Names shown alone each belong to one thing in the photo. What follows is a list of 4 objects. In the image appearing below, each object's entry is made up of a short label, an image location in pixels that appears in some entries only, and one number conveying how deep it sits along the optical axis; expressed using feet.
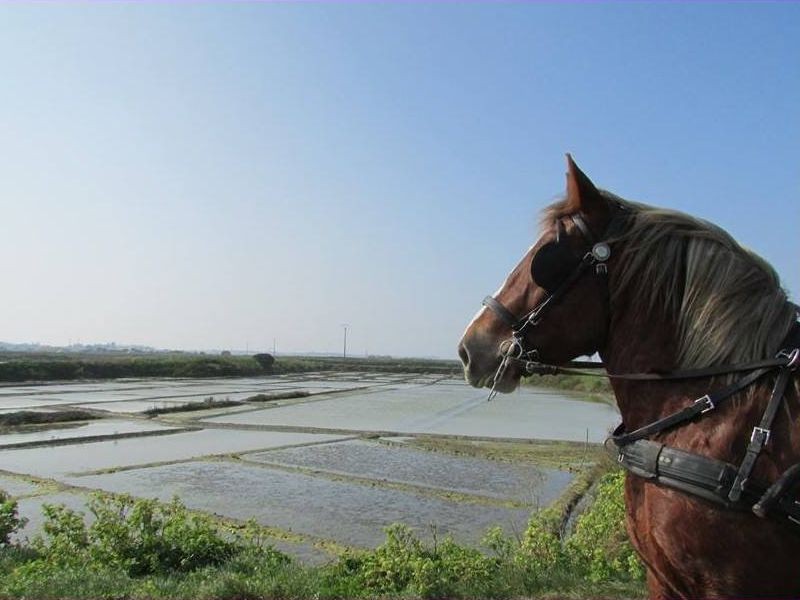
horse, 5.32
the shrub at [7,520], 19.40
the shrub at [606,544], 14.43
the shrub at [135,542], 16.92
